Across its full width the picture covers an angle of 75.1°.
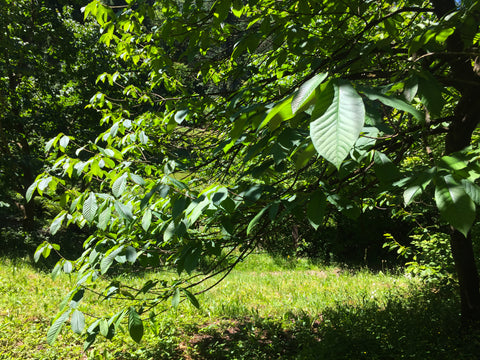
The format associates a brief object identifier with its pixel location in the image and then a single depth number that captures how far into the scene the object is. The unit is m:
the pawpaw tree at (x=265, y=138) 0.78
